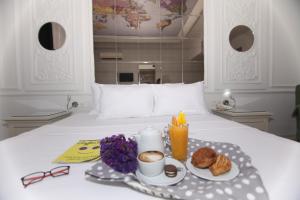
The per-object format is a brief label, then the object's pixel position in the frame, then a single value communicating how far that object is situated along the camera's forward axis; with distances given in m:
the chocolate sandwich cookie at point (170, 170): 0.67
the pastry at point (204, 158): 0.71
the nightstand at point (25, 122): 2.01
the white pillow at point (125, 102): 1.87
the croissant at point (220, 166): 0.67
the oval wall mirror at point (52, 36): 2.49
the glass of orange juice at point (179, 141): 0.89
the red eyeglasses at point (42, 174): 0.67
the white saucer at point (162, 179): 0.63
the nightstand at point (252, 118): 2.17
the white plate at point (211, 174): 0.65
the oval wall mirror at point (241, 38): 2.71
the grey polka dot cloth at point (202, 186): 0.57
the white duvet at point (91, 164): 0.62
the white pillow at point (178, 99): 1.93
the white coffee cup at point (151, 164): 0.66
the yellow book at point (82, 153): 0.87
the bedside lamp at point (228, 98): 2.70
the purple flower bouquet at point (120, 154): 0.70
